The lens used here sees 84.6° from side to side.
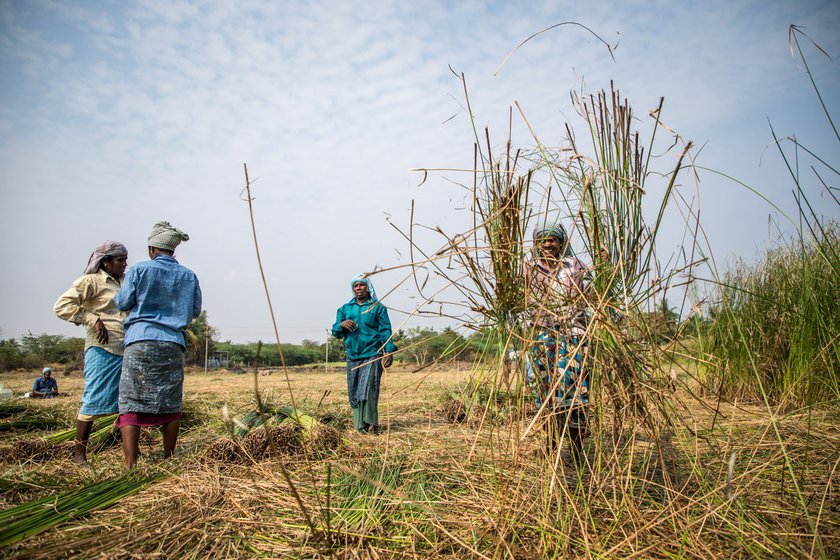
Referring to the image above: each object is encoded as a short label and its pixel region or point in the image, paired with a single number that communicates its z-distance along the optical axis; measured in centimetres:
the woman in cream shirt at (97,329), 365
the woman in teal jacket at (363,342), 494
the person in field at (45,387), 1033
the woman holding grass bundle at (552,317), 187
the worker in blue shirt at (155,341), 331
